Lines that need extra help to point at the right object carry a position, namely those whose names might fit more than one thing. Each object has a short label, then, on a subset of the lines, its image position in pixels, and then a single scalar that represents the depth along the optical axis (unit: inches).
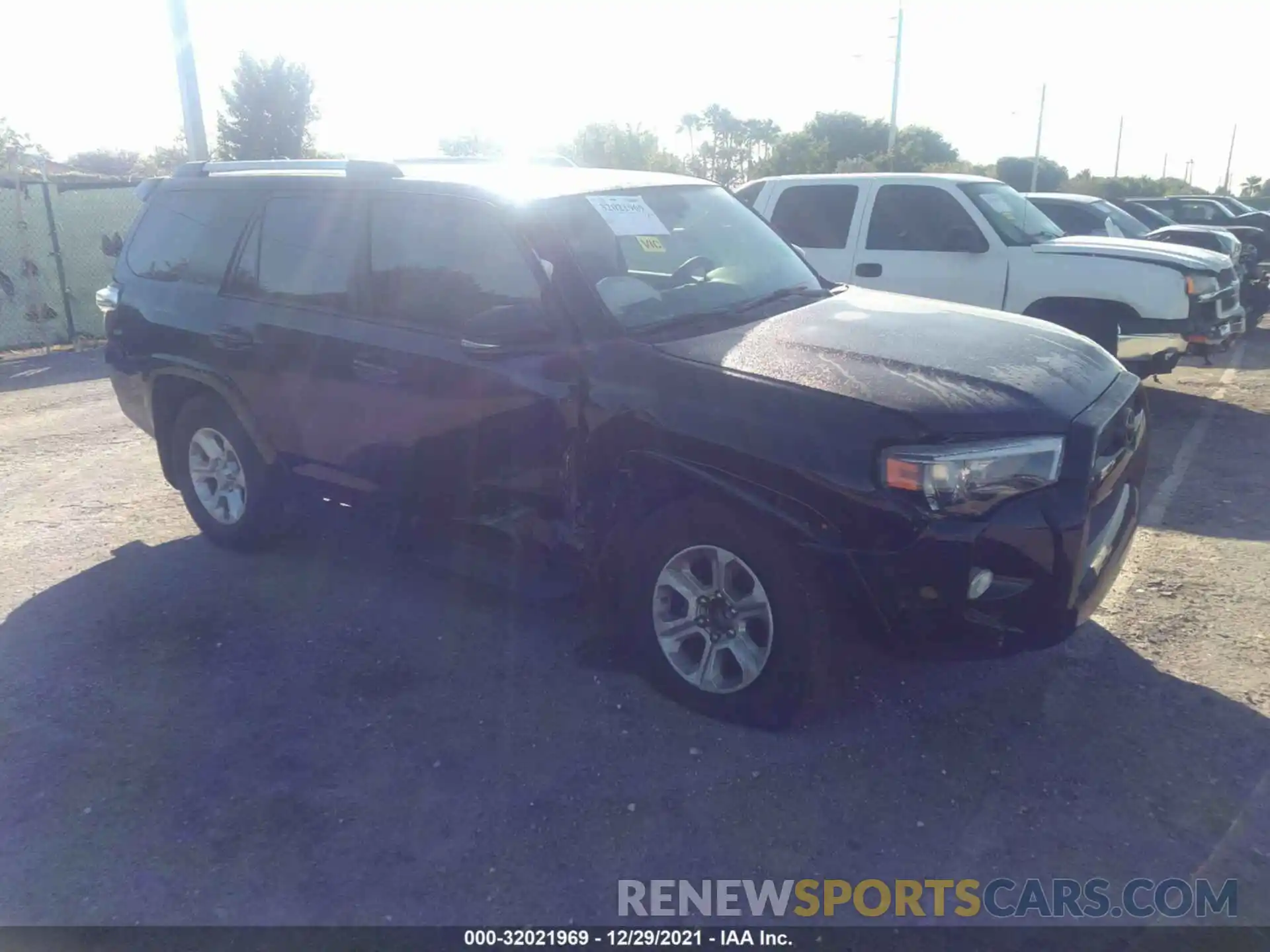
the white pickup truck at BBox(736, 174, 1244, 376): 313.0
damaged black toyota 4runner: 126.9
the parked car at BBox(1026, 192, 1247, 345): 493.0
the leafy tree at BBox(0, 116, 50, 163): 495.2
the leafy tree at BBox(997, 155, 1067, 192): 1427.2
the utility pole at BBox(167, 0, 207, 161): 499.8
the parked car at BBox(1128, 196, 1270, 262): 739.4
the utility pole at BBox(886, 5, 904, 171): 1188.7
